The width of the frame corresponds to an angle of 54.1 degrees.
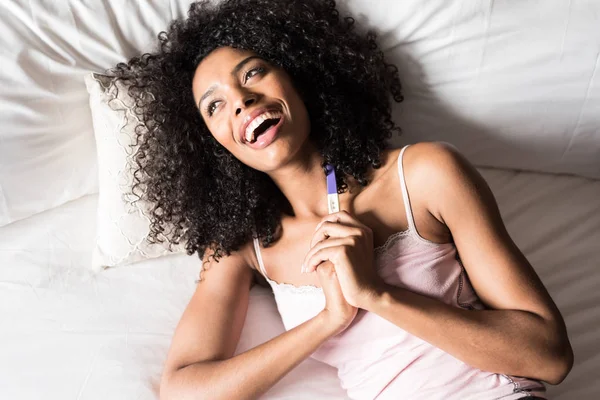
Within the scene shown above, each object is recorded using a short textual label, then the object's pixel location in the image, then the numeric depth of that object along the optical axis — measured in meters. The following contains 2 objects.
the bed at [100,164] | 1.22
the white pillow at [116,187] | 1.32
